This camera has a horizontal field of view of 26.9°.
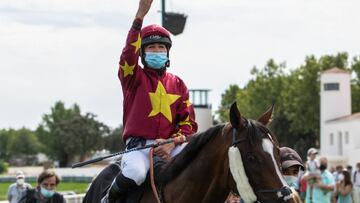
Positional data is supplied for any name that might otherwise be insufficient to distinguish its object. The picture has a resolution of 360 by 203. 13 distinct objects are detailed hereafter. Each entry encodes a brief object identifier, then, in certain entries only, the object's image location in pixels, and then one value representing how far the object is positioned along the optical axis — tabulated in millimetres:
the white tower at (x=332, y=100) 85875
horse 4625
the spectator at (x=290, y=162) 5996
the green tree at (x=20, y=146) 150150
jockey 5520
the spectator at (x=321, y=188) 15523
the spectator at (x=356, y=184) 20344
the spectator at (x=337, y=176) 17852
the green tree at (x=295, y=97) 83000
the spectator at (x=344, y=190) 17500
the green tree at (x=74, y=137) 116875
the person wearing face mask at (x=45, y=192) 8906
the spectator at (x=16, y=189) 14420
